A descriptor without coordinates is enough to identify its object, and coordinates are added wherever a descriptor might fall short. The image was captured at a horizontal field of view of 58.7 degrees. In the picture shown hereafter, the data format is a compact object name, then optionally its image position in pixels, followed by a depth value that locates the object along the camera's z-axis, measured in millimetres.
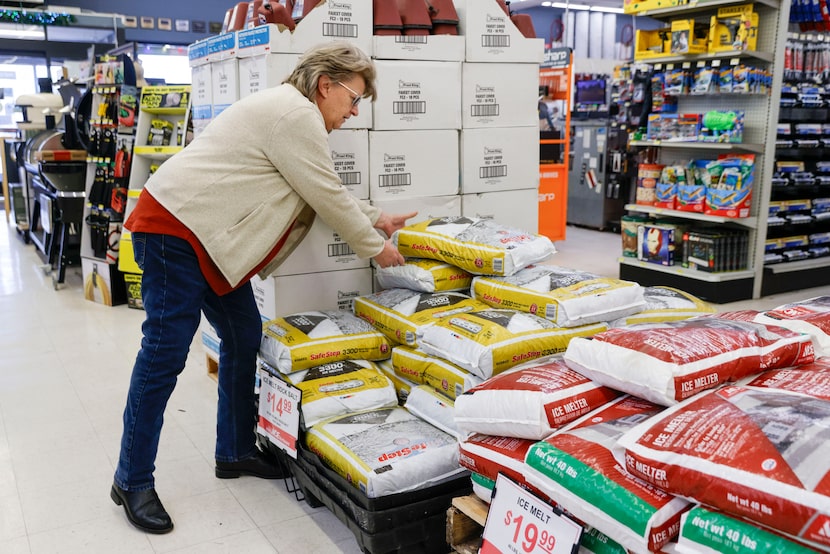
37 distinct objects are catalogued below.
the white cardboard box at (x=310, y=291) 2918
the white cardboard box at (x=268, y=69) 2742
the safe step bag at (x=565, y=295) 2406
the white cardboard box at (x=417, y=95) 2990
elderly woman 2242
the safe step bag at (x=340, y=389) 2395
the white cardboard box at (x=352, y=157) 2910
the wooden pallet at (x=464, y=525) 1946
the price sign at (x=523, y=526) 1576
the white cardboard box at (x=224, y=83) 3032
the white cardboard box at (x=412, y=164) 3023
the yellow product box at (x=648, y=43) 5617
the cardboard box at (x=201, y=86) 3341
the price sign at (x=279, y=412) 2398
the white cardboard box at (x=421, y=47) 2988
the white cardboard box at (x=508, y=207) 3295
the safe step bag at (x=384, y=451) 2047
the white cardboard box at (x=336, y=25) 2803
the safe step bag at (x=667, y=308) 2547
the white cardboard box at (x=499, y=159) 3248
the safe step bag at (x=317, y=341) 2555
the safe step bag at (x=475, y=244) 2643
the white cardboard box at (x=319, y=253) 2914
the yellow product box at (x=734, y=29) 5039
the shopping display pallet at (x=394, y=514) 2014
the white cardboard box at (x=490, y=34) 3168
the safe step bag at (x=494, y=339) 2223
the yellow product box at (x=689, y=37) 5207
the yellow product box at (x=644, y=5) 5463
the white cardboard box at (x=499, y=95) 3205
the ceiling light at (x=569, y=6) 15467
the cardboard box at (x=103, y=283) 5512
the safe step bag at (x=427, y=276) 2826
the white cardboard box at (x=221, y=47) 3004
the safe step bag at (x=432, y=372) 2297
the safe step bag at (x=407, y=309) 2607
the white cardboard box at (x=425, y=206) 3072
